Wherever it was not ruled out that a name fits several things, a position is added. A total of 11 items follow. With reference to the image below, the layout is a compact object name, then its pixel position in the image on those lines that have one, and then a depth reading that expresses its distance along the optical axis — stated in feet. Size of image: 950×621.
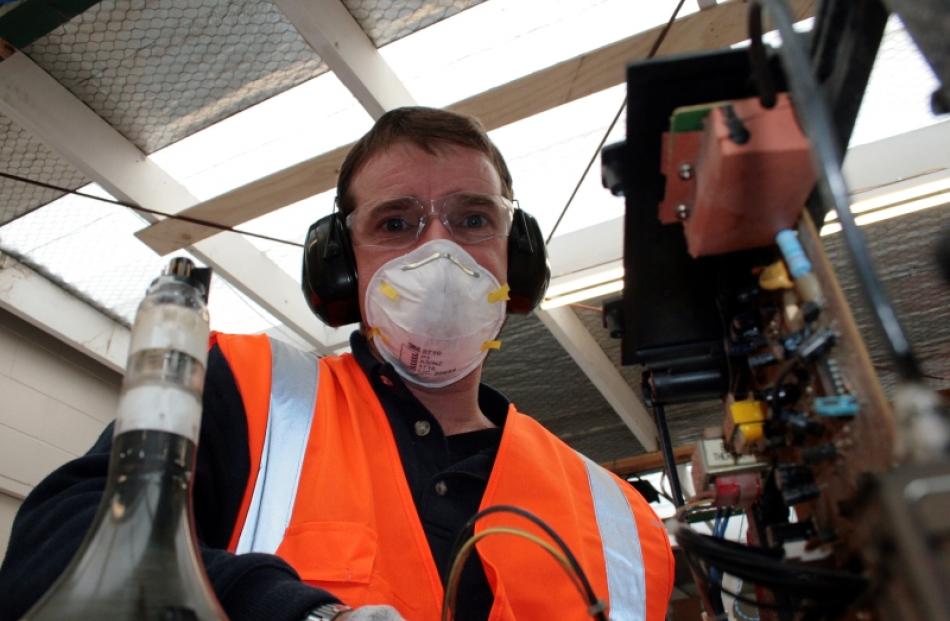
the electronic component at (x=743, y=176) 1.91
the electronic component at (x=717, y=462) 2.56
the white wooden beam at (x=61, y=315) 10.90
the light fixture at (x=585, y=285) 9.94
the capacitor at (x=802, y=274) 1.90
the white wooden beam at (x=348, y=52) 7.13
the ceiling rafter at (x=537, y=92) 6.61
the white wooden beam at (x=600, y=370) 11.53
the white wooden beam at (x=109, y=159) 7.98
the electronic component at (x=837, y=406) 1.71
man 2.90
